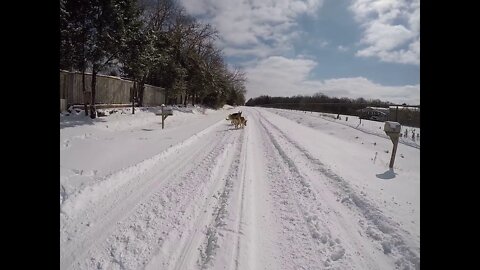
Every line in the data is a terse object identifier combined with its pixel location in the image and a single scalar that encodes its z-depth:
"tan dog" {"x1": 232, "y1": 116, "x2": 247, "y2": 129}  16.39
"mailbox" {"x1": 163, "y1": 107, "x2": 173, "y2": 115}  13.88
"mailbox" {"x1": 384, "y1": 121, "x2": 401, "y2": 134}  7.09
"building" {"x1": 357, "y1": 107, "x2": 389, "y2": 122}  23.46
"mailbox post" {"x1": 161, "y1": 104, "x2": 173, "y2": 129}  13.80
